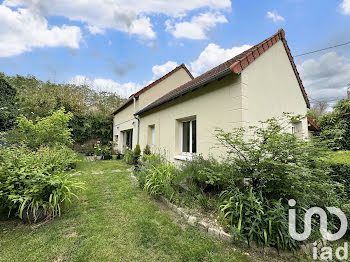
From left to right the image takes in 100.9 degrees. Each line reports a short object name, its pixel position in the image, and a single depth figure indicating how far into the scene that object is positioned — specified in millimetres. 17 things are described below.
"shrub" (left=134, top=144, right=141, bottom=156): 9859
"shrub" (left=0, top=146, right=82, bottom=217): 2781
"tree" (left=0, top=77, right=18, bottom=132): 10991
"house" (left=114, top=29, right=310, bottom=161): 4453
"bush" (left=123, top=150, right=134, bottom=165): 9976
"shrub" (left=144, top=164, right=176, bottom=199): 4094
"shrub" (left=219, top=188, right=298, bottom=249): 2314
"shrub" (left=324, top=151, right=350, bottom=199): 4117
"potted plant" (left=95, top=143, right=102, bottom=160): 11891
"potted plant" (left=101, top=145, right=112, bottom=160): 11984
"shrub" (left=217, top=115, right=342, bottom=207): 2670
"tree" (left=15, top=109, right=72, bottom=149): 7781
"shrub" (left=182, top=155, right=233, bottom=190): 3332
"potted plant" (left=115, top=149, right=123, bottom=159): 12461
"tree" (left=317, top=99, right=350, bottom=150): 10438
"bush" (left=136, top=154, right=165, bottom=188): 5195
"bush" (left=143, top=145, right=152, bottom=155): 9031
